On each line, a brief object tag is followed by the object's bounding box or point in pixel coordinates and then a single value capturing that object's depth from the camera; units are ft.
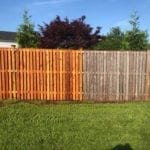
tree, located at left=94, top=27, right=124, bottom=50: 41.85
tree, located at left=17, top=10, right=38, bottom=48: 37.04
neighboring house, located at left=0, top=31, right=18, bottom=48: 73.97
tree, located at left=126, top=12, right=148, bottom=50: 32.37
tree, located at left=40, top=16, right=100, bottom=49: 40.65
